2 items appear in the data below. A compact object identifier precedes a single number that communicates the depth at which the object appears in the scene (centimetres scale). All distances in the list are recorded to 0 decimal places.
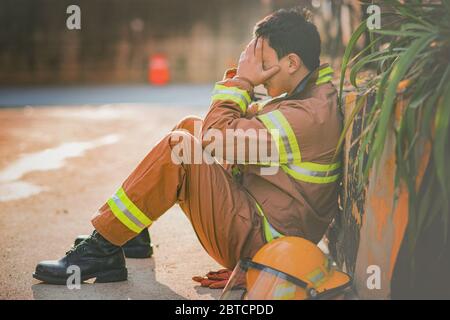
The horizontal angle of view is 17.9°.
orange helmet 519
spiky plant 463
